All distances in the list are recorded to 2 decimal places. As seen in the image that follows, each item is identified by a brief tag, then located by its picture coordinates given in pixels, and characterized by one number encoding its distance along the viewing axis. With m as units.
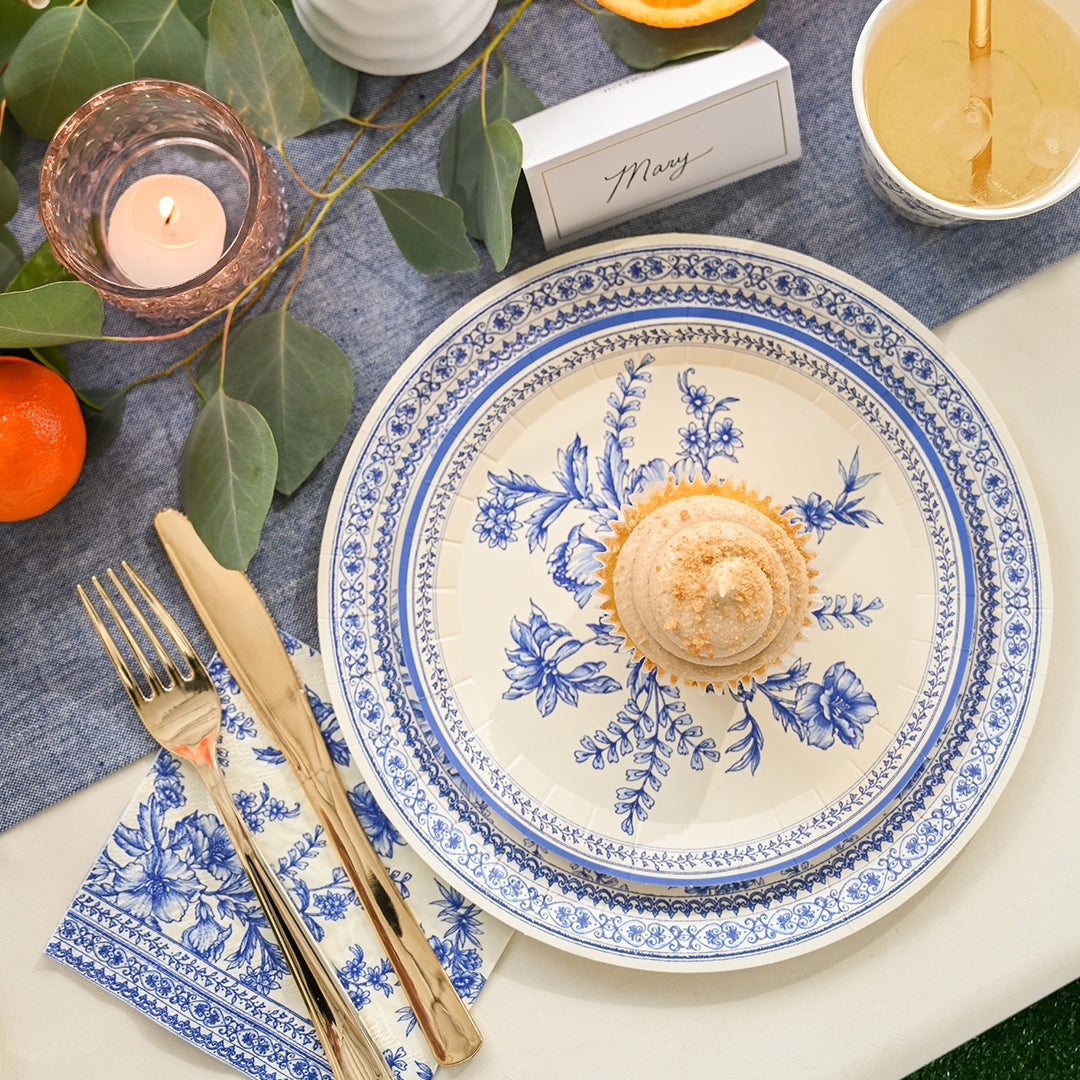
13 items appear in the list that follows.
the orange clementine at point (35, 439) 0.88
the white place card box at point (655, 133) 0.89
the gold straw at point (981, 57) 0.89
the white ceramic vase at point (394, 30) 0.90
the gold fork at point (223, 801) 0.92
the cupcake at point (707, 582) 0.88
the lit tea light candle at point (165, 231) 0.91
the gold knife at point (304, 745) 0.92
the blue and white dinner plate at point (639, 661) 0.92
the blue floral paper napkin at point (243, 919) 0.93
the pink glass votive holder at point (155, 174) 0.89
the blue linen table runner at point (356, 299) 0.93
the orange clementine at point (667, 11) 0.89
